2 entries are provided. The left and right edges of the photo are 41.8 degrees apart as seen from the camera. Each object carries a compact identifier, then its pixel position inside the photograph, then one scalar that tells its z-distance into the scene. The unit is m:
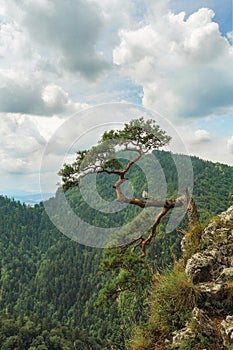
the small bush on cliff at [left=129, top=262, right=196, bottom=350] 4.82
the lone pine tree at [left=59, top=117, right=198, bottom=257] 7.03
